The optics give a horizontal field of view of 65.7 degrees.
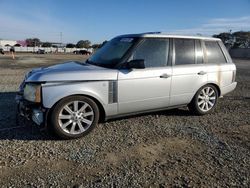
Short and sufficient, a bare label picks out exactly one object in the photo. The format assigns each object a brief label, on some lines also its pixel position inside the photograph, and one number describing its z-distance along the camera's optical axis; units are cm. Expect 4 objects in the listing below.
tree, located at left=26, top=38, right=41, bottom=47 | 7953
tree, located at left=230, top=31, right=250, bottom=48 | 5883
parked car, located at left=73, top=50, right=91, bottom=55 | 5201
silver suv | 314
